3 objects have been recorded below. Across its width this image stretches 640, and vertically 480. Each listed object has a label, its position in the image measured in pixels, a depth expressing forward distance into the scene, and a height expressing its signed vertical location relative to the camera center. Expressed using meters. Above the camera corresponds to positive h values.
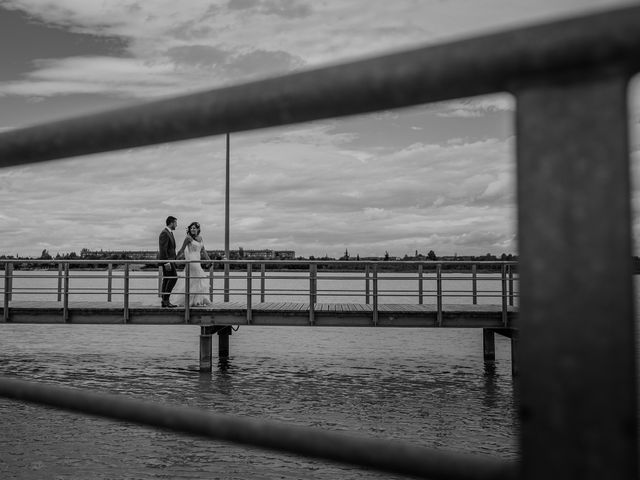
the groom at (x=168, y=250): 13.04 +0.27
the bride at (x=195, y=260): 13.43 +0.05
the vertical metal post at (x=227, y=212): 17.39 +1.40
